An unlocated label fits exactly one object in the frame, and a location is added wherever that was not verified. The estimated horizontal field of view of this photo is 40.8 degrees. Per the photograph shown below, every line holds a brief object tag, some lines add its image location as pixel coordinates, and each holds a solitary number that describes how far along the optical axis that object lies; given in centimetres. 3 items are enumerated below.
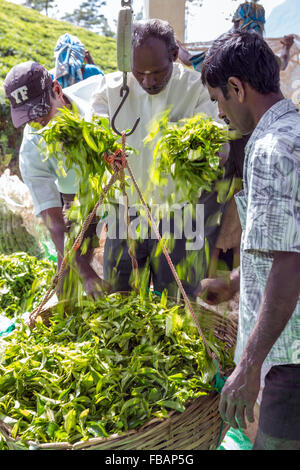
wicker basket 132
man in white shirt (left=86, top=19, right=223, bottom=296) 212
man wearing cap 215
